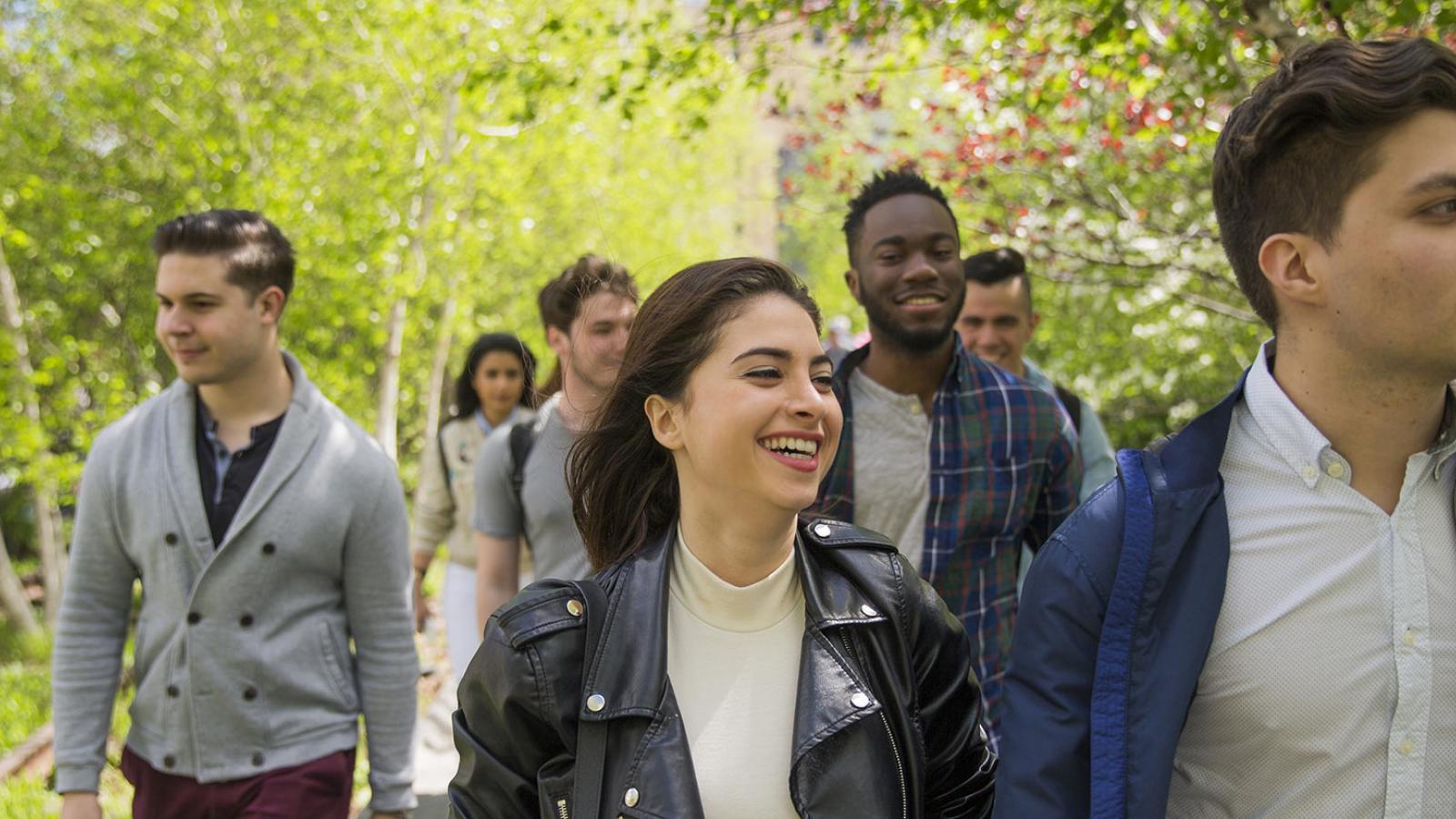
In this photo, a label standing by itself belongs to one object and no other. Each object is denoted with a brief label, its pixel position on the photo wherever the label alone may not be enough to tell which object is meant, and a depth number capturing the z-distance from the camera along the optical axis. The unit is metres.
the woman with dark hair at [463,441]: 6.89
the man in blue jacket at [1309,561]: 2.12
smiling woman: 2.28
